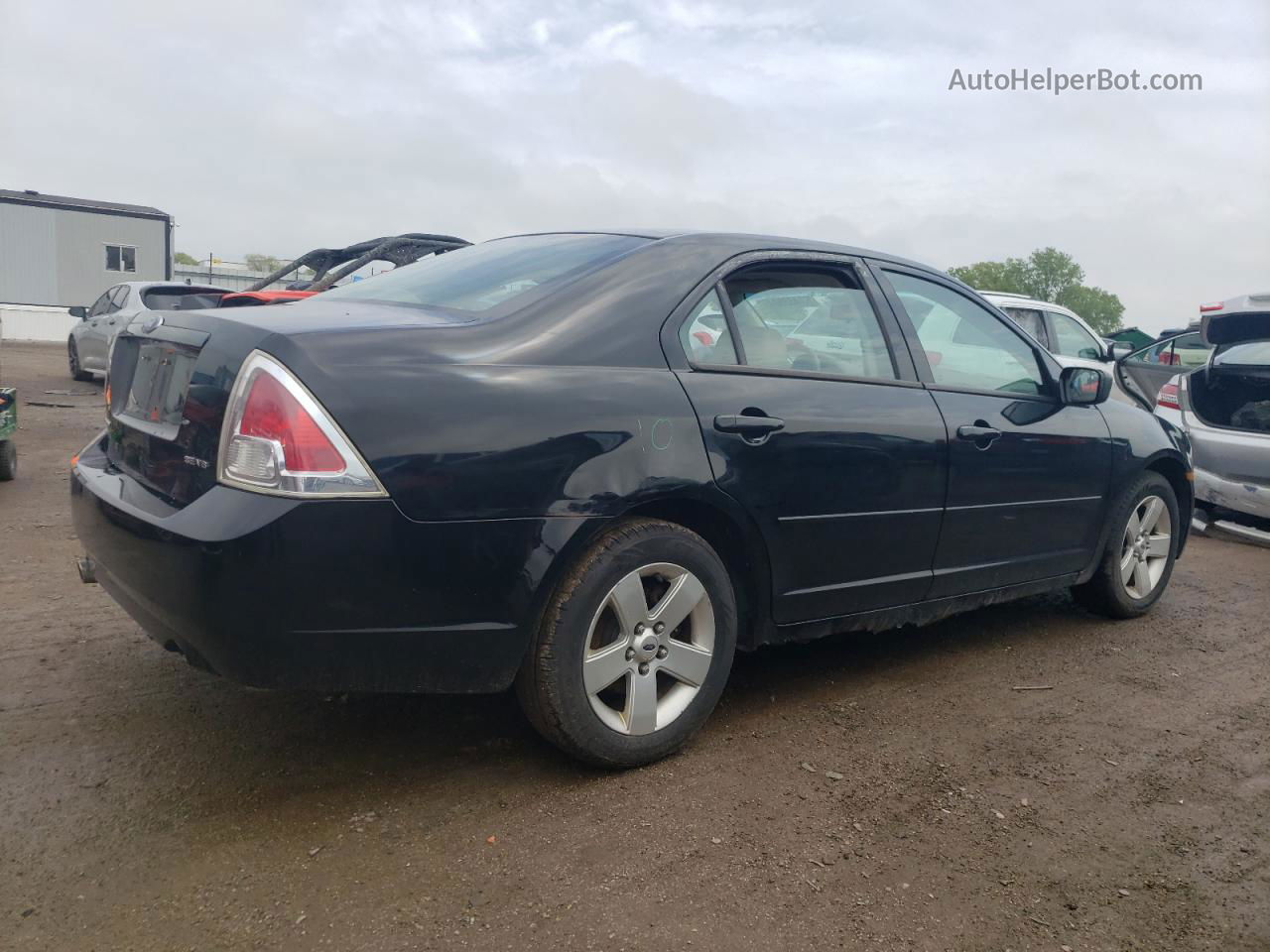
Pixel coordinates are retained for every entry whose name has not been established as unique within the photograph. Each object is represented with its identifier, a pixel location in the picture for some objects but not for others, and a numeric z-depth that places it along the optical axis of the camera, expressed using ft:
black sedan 8.28
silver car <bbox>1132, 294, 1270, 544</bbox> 21.80
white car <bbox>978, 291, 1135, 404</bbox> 34.27
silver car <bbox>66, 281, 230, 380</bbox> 41.65
